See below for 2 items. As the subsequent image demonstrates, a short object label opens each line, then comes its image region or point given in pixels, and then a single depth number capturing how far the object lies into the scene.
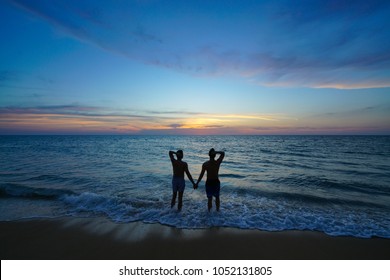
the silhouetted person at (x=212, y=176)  7.54
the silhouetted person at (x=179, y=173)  7.70
